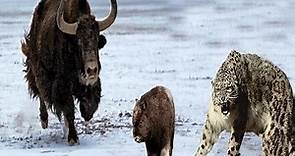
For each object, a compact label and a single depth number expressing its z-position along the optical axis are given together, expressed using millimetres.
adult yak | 16719
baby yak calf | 11555
